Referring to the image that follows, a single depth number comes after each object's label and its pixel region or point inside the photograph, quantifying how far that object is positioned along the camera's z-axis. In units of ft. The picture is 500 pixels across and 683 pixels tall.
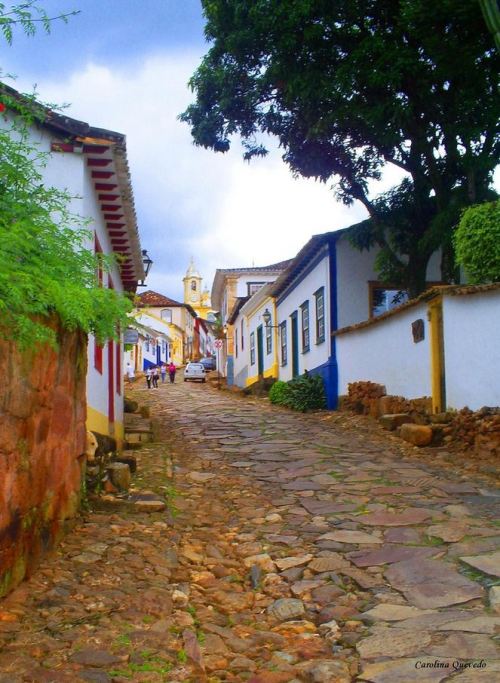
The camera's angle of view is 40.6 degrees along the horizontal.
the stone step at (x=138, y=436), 38.26
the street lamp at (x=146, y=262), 47.16
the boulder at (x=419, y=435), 33.86
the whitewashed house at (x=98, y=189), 26.22
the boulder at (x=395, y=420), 39.45
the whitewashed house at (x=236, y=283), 127.54
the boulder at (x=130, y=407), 53.06
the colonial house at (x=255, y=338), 87.56
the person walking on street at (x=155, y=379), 104.83
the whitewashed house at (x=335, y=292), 58.39
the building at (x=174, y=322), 225.15
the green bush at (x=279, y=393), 63.98
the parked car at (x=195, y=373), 139.44
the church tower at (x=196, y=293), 316.60
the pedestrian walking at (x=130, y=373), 122.44
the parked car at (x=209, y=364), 188.65
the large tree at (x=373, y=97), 44.62
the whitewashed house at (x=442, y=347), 30.27
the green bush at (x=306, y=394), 58.89
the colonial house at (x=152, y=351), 151.84
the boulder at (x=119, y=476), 23.27
